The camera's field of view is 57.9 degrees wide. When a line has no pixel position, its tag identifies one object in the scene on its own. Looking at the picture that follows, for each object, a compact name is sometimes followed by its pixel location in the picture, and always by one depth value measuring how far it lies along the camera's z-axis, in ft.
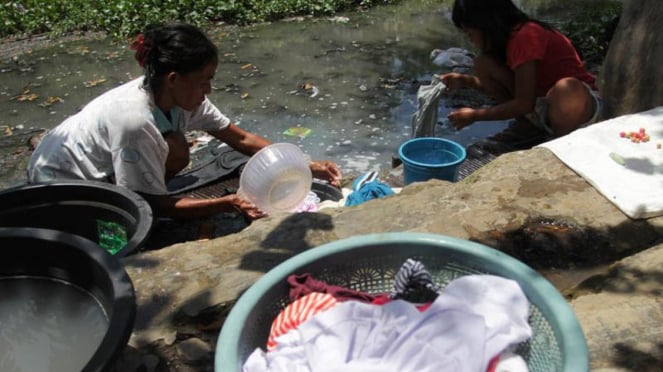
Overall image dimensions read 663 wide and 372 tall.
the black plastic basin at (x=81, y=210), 9.11
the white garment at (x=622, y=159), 8.94
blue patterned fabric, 11.34
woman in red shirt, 12.83
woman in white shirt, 9.74
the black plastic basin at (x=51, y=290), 5.41
